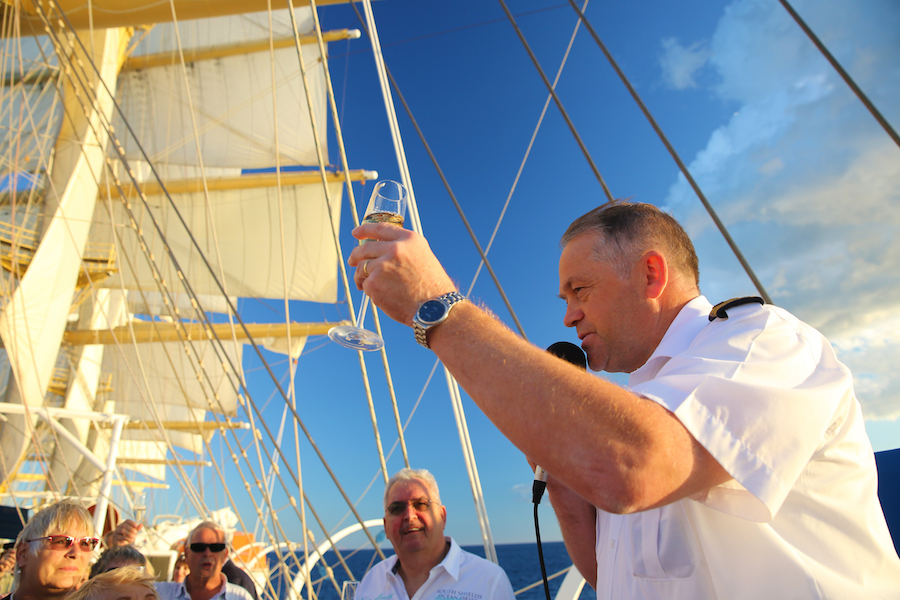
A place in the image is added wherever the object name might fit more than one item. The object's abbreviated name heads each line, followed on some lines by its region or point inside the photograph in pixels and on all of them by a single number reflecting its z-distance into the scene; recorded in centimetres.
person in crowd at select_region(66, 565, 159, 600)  152
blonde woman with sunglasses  205
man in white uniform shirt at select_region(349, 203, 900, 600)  57
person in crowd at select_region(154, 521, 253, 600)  306
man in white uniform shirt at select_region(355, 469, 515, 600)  242
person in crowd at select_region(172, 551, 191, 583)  497
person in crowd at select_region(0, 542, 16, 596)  424
